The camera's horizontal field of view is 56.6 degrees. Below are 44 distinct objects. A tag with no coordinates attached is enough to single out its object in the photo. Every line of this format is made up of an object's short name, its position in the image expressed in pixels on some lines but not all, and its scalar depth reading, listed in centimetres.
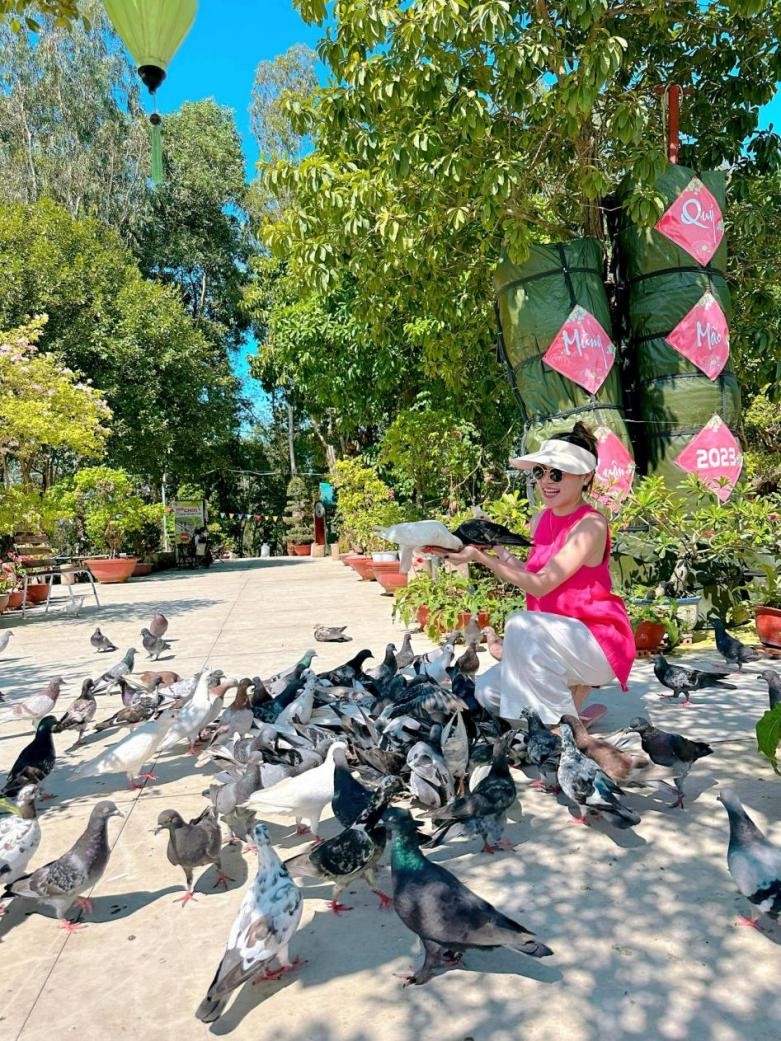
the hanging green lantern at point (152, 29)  405
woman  354
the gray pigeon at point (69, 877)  234
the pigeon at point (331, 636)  718
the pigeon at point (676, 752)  297
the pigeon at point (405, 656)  539
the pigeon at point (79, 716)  432
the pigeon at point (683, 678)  445
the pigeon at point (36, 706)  464
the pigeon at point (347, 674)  468
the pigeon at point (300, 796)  272
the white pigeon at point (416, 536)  346
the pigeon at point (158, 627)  715
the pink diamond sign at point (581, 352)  732
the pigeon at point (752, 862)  208
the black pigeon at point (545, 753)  315
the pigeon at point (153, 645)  682
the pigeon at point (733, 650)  516
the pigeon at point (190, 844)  251
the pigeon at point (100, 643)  732
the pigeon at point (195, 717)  391
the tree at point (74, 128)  2411
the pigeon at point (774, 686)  383
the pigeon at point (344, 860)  232
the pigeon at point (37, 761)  338
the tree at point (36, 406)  962
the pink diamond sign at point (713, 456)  729
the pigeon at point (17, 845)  246
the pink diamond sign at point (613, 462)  716
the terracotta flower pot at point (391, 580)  1095
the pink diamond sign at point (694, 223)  733
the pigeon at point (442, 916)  191
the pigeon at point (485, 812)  265
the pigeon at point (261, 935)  183
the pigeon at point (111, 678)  541
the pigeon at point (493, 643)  568
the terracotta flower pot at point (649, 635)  574
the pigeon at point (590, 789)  263
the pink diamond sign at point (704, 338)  736
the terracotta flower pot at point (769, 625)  561
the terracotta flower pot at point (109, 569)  1697
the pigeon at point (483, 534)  375
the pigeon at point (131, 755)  347
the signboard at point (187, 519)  2428
